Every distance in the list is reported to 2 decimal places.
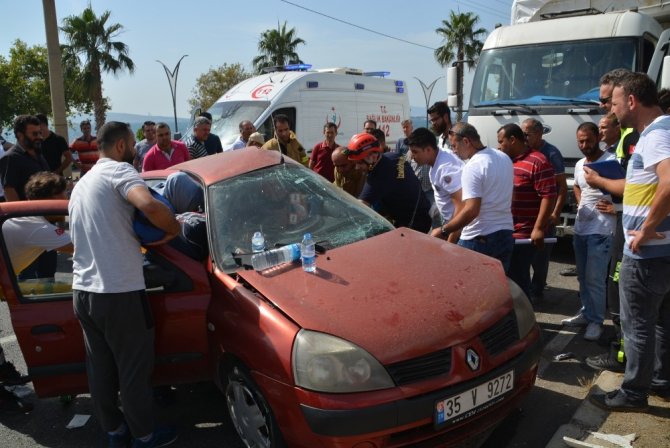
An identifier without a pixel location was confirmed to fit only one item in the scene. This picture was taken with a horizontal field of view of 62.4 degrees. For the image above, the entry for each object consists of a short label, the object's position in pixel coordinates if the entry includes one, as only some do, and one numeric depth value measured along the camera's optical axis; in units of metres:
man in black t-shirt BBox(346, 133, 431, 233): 4.35
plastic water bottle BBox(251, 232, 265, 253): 3.12
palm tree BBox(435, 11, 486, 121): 38.00
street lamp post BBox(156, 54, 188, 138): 27.18
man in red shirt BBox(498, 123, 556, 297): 4.53
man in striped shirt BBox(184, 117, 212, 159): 7.85
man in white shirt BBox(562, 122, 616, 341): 4.43
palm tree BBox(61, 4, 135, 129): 28.42
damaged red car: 2.45
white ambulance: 10.47
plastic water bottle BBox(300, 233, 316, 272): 3.01
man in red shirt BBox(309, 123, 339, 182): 7.45
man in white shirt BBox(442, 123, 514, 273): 3.92
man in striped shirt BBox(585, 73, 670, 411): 2.80
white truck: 6.60
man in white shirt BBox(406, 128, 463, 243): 4.35
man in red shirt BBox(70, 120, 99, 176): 11.59
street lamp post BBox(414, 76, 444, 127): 36.78
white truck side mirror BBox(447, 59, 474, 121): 8.46
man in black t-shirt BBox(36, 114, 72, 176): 7.64
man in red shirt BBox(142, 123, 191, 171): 6.95
